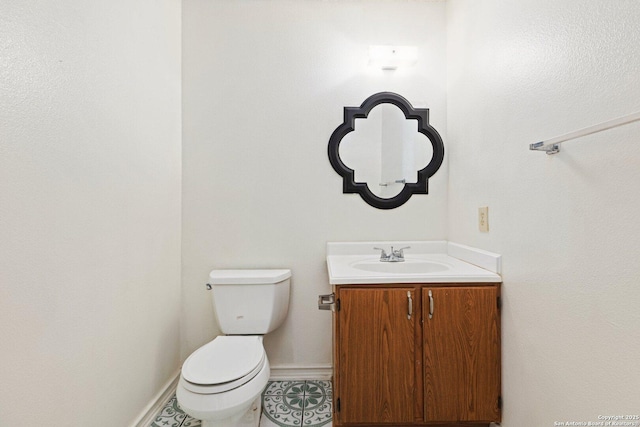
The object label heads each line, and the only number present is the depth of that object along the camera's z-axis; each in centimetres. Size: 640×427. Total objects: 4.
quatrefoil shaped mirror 191
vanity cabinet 130
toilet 118
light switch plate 144
